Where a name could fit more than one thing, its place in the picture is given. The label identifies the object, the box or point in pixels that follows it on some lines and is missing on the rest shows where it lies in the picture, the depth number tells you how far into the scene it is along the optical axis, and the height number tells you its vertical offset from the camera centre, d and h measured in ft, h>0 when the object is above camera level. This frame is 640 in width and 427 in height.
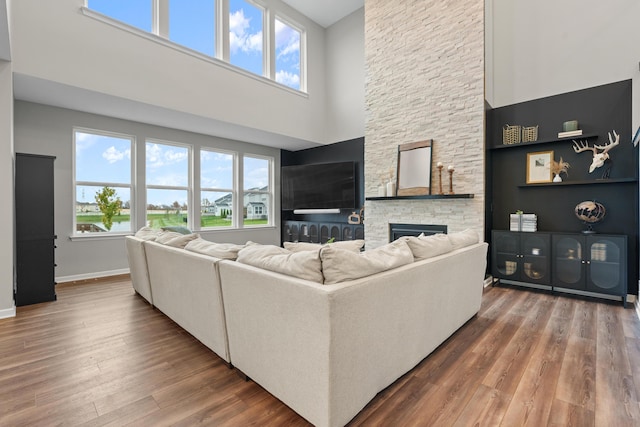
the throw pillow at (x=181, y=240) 8.83 -0.89
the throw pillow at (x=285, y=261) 4.97 -0.92
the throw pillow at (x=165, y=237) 9.57 -0.86
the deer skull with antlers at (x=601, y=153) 11.68 +2.22
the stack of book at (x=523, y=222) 13.34 -0.59
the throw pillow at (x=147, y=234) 10.96 -0.89
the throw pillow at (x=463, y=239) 8.78 -0.91
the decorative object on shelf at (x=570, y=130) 12.39 +3.27
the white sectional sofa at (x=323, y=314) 4.58 -1.93
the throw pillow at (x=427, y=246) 7.04 -0.89
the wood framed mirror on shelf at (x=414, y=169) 15.78 +2.19
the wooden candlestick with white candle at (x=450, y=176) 14.66 +1.62
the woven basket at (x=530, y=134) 13.55 +3.39
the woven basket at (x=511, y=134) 14.02 +3.47
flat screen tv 21.25 +1.78
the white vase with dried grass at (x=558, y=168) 12.94 +1.74
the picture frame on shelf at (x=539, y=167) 13.38 +1.90
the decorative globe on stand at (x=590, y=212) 11.73 -0.14
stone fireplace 14.21 +5.66
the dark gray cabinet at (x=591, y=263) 11.16 -2.10
